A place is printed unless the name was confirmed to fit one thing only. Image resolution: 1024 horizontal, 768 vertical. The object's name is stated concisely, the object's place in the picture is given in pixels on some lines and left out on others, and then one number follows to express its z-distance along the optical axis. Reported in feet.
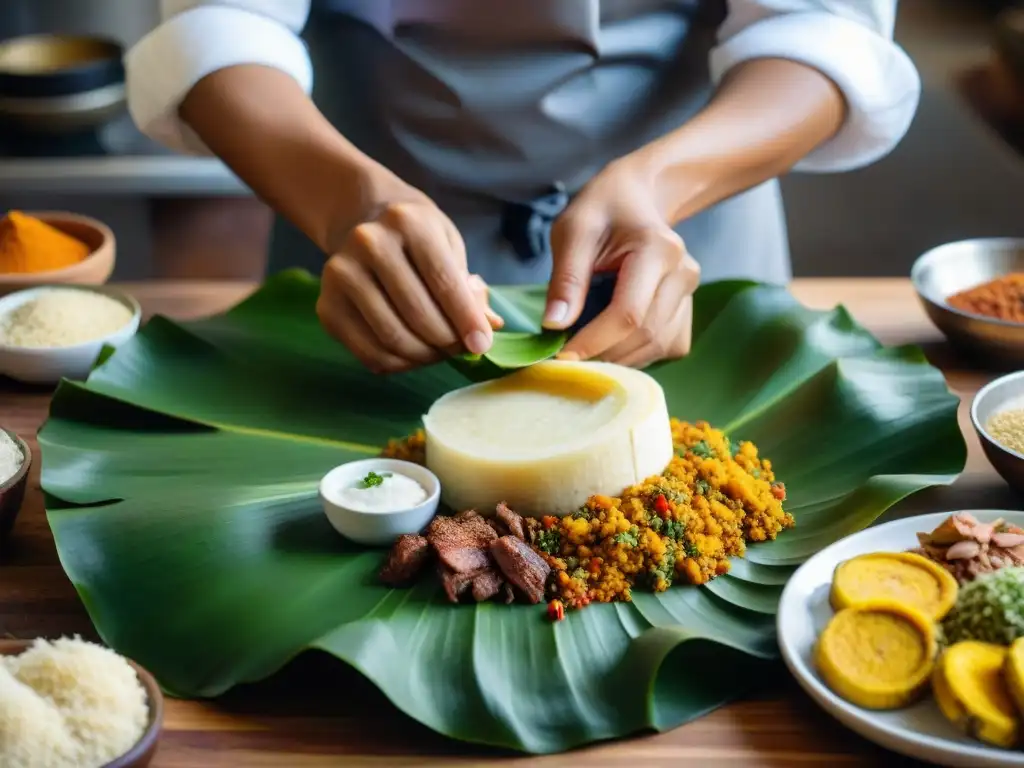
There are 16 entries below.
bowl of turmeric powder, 8.83
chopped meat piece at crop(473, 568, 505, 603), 5.81
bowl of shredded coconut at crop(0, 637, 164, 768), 4.26
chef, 7.38
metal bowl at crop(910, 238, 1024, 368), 8.39
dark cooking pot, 13.53
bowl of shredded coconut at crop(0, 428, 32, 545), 6.25
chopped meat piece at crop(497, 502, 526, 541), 6.20
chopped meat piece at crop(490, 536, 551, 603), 5.82
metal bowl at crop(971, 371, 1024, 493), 6.57
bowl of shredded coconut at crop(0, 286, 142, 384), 8.12
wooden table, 4.99
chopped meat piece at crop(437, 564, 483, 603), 5.80
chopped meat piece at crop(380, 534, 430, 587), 5.94
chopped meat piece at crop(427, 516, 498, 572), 5.88
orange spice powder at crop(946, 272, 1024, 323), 8.38
